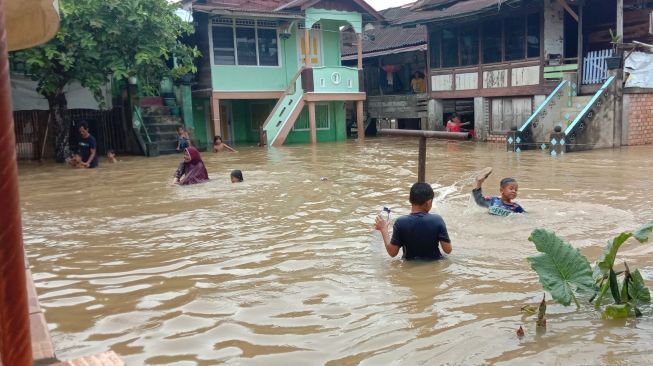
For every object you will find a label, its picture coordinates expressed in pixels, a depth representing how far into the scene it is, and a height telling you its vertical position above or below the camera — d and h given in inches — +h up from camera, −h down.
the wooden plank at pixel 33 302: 131.0 -39.0
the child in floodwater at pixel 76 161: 615.5 -31.3
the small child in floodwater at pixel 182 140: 682.5 -16.2
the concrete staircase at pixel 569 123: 642.2 -12.7
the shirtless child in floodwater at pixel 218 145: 757.2 -25.1
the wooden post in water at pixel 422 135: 231.9 -7.4
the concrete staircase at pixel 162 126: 764.0 +2.1
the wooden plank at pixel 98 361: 82.4 -32.3
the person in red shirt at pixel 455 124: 833.5 -11.8
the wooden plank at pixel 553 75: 760.3 +48.0
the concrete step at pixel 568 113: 713.6 -1.7
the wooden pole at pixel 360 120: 940.6 -0.3
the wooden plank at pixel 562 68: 744.5 +56.0
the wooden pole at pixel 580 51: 729.0 +74.7
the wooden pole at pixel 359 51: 917.2 +106.4
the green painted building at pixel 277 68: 831.7 +80.0
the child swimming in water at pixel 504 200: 279.3 -41.1
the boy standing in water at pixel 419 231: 208.8 -40.4
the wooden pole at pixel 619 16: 666.8 +105.2
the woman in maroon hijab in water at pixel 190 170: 453.7 -33.5
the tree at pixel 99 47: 585.3 +85.2
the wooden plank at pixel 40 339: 110.0 -40.2
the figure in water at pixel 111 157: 663.1 -30.7
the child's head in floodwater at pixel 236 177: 457.7 -40.0
